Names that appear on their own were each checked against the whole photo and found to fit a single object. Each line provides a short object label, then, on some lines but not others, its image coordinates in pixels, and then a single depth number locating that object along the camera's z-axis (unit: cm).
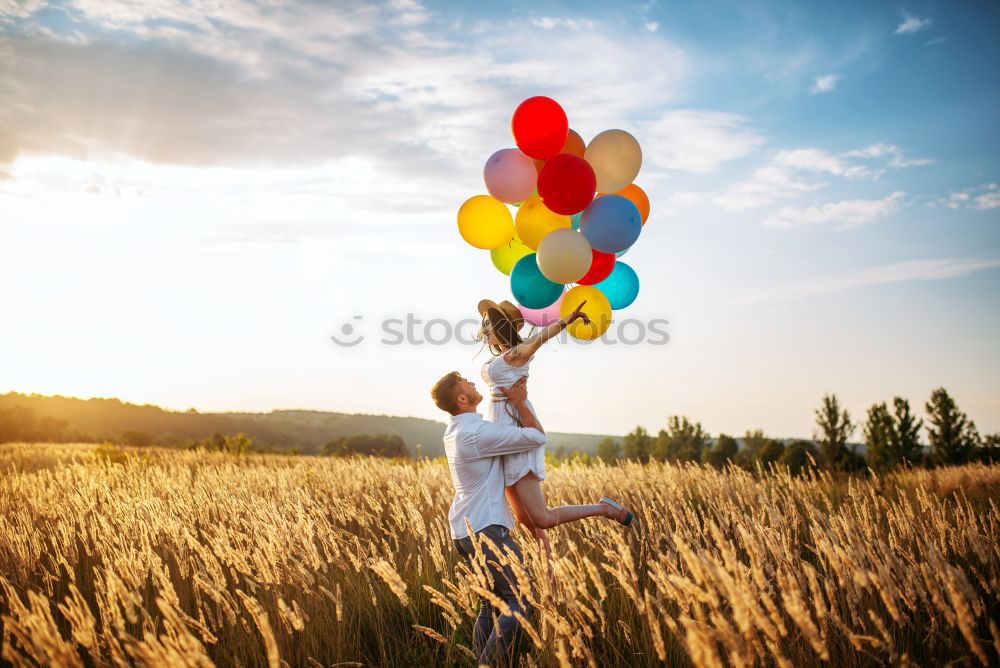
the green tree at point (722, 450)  6035
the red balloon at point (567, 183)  421
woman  357
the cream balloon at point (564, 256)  413
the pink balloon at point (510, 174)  455
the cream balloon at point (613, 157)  458
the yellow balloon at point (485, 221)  478
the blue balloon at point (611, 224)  430
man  323
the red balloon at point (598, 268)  460
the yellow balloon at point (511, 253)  497
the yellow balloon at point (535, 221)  456
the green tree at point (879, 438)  4241
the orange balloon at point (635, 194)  493
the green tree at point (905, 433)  4234
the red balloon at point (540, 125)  442
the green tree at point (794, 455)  4681
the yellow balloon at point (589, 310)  447
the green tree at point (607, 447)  6712
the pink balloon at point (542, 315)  464
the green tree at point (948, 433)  3950
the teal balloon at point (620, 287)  480
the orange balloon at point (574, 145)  471
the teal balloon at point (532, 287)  447
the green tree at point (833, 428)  4341
